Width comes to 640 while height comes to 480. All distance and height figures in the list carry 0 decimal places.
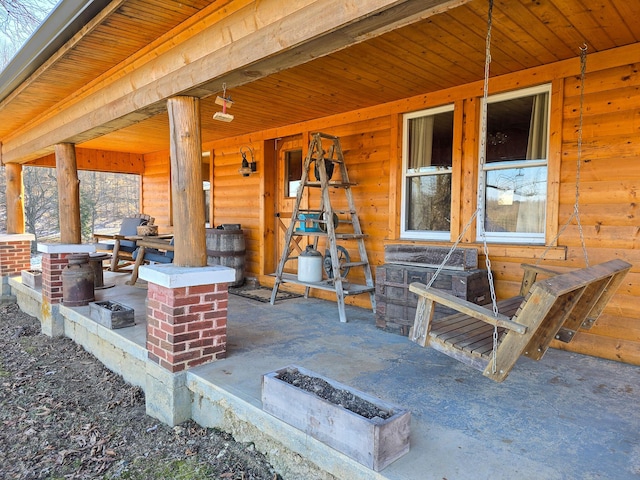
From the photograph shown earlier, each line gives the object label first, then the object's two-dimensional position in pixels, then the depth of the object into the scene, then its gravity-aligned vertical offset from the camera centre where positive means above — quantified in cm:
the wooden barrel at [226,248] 569 -50
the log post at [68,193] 464 +21
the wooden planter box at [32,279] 546 -93
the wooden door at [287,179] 569 +48
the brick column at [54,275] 454 -71
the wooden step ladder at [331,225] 415 -14
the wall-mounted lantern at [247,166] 594 +68
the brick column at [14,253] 641 -67
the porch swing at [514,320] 177 -57
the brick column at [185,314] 263 -69
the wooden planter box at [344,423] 160 -91
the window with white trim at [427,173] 405 +41
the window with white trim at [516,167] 344 +41
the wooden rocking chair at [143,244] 551 -44
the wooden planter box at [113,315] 356 -93
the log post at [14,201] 666 +17
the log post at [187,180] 280 +22
